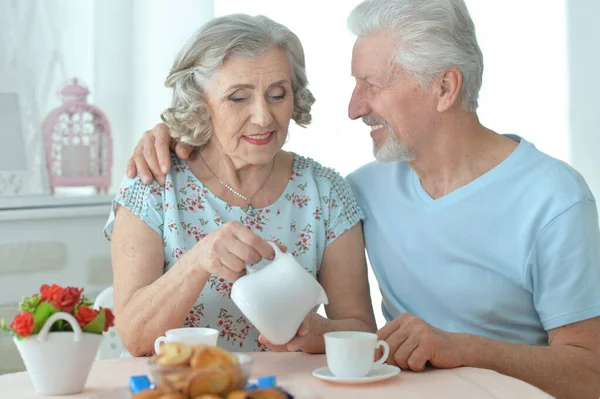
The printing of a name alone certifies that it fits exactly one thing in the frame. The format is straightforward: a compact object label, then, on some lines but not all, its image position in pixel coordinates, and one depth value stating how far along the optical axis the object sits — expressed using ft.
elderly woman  7.31
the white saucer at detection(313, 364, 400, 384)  6.01
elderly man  7.37
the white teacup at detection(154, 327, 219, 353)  5.99
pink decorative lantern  10.85
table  5.85
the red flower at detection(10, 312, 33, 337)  5.70
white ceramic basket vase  5.74
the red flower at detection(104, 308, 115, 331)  5.89
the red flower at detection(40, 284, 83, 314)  5.77
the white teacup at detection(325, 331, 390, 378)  6.00
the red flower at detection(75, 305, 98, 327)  5.80
